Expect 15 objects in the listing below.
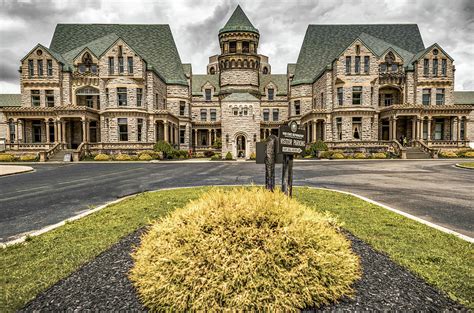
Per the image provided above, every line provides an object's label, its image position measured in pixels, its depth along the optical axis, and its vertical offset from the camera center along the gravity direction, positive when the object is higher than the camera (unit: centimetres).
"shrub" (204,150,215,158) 4509 -156
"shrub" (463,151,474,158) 3375 -140
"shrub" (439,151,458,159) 3401 -151
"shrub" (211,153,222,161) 3738 -194
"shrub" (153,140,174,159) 3523 -44
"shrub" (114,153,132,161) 3359 -169
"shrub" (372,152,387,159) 3372 -159
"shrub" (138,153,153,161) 3338 -157
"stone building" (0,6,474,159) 3597 +654
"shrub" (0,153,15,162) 3206 -145
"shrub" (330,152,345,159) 3397 -152
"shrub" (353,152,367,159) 3444 -161
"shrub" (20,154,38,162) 3288 -160
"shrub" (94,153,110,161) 3338 -155
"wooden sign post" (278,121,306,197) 496 -3
